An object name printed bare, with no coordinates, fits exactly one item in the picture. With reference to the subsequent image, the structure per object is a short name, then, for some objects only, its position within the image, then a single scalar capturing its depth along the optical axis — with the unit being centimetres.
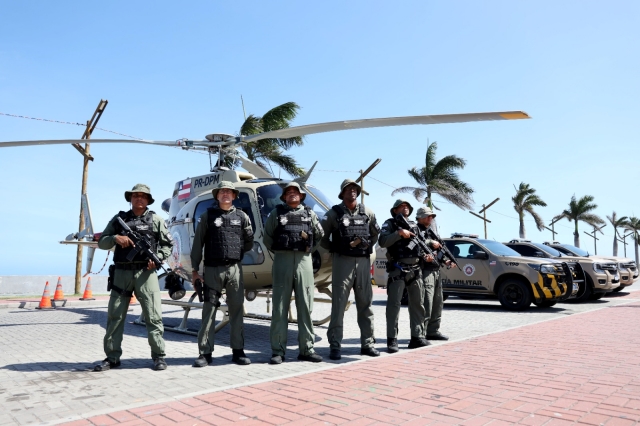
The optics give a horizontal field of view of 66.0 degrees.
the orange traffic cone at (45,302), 1264
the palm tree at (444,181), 2931
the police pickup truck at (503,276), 1087
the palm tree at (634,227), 6709
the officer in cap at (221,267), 553
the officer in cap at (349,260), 584
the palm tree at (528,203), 4178
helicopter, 645
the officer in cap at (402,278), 624
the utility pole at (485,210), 3653
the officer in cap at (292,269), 557
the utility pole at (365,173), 2367
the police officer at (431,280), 684
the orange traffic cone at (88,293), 1498
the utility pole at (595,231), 5105
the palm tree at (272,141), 2150
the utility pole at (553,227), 4730
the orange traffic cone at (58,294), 1332
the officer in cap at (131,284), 525
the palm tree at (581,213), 4978
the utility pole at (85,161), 1709
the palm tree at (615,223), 6356
